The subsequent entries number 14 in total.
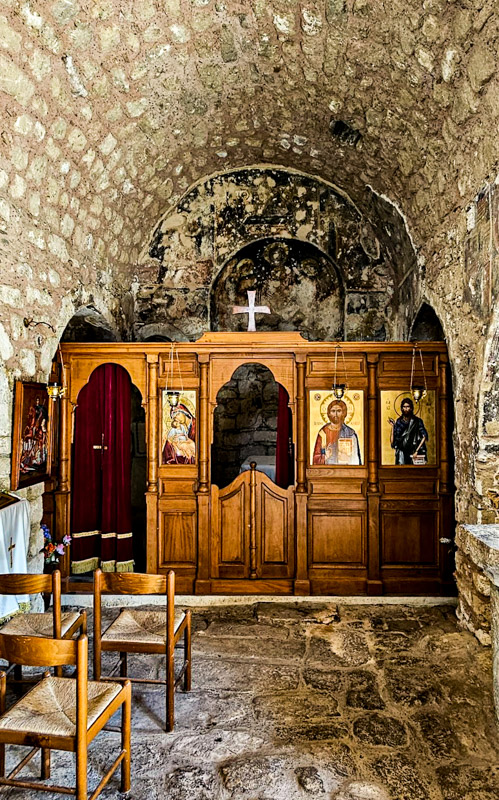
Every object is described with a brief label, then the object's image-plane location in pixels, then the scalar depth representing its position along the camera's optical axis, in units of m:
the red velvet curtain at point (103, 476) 5.11
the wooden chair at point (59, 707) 2.01
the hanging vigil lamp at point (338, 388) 4.84
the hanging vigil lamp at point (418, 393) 4.67
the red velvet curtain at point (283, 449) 5.50
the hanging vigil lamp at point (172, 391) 4.90
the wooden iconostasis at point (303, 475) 4.87
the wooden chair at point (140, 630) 2.85
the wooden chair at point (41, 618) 2.77
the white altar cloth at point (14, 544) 3.28
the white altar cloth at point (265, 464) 6.62
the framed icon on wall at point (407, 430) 4.89
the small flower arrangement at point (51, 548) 4.43
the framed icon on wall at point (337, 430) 4.93
